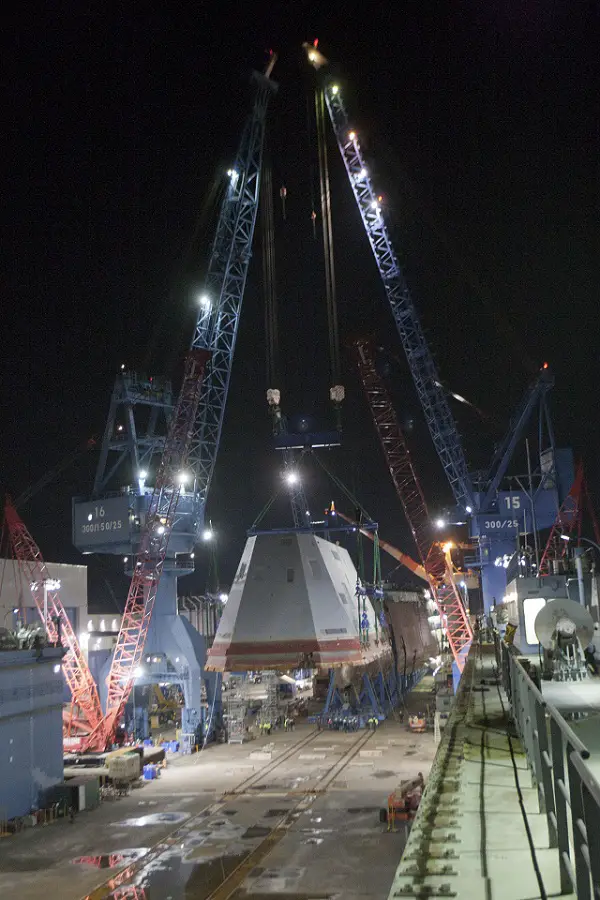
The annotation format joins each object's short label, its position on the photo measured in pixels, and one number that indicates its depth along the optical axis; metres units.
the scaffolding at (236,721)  57.50
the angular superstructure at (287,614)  55.44
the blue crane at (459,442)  75.50
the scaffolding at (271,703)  61.72
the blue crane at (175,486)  61.47
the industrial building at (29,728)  38.81
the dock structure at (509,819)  5.26
